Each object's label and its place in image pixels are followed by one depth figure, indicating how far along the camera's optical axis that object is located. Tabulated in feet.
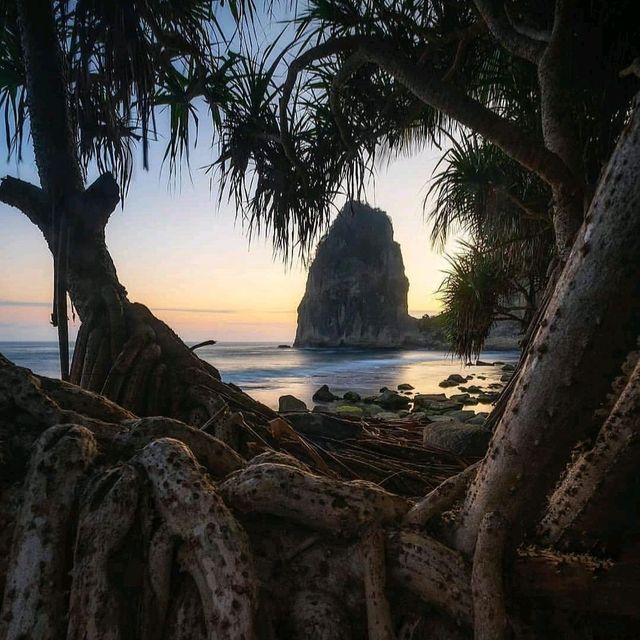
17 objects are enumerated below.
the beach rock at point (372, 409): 24.80
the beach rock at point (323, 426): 11.13
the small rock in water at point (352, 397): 32.35
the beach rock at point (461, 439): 11.23
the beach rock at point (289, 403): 22.43
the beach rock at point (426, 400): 27.69
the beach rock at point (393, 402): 29.22
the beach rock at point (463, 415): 19.85
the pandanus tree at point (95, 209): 9.53
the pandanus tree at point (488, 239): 15.79
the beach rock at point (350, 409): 24.63
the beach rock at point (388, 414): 23.86
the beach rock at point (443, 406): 25.44
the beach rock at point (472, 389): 38.55
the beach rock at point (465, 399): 31.07
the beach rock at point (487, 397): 32.07
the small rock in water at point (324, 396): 35.60
